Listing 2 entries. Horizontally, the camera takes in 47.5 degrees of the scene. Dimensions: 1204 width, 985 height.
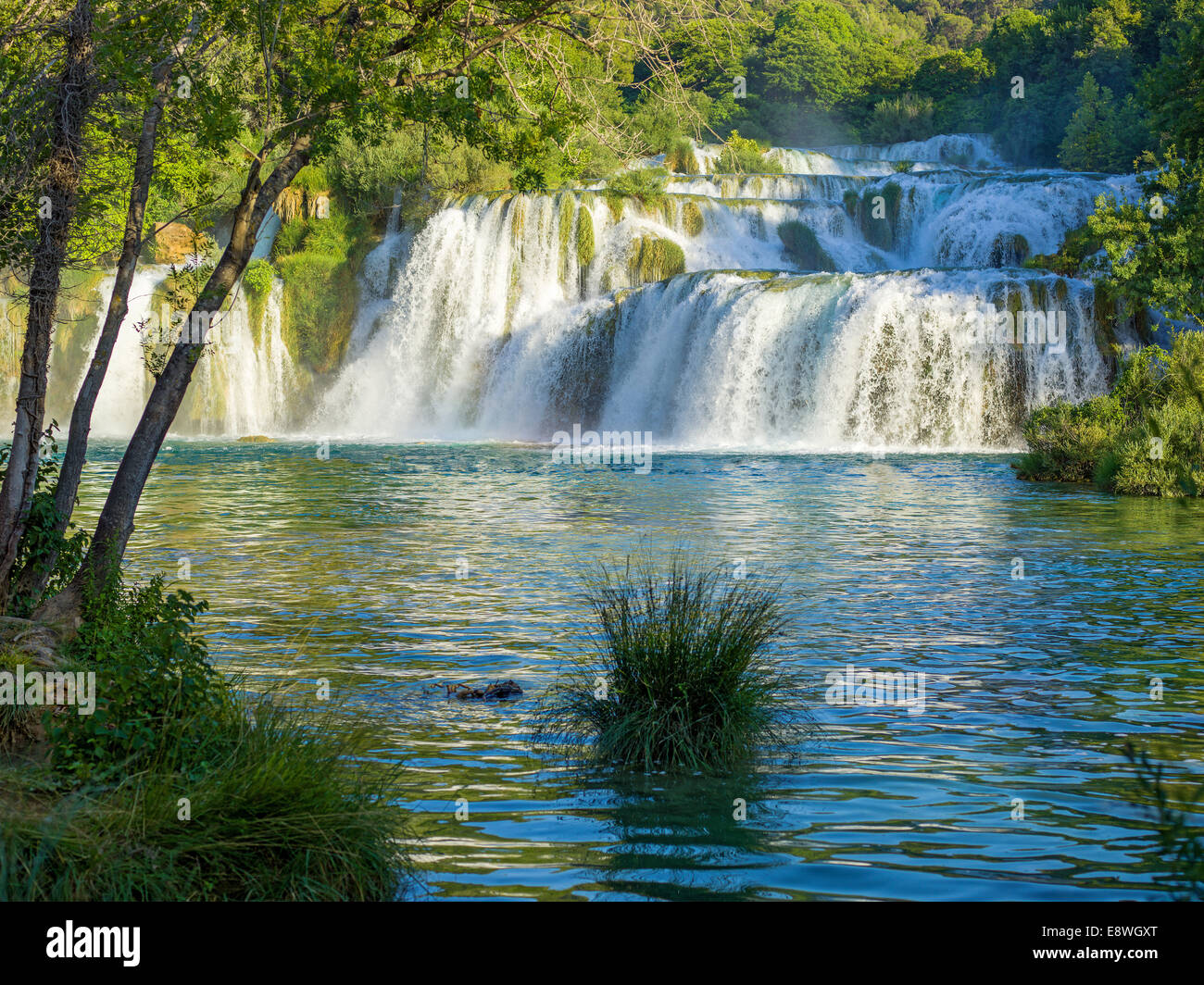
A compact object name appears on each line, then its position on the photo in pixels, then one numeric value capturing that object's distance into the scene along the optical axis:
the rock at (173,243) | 42.59
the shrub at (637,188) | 39.72
